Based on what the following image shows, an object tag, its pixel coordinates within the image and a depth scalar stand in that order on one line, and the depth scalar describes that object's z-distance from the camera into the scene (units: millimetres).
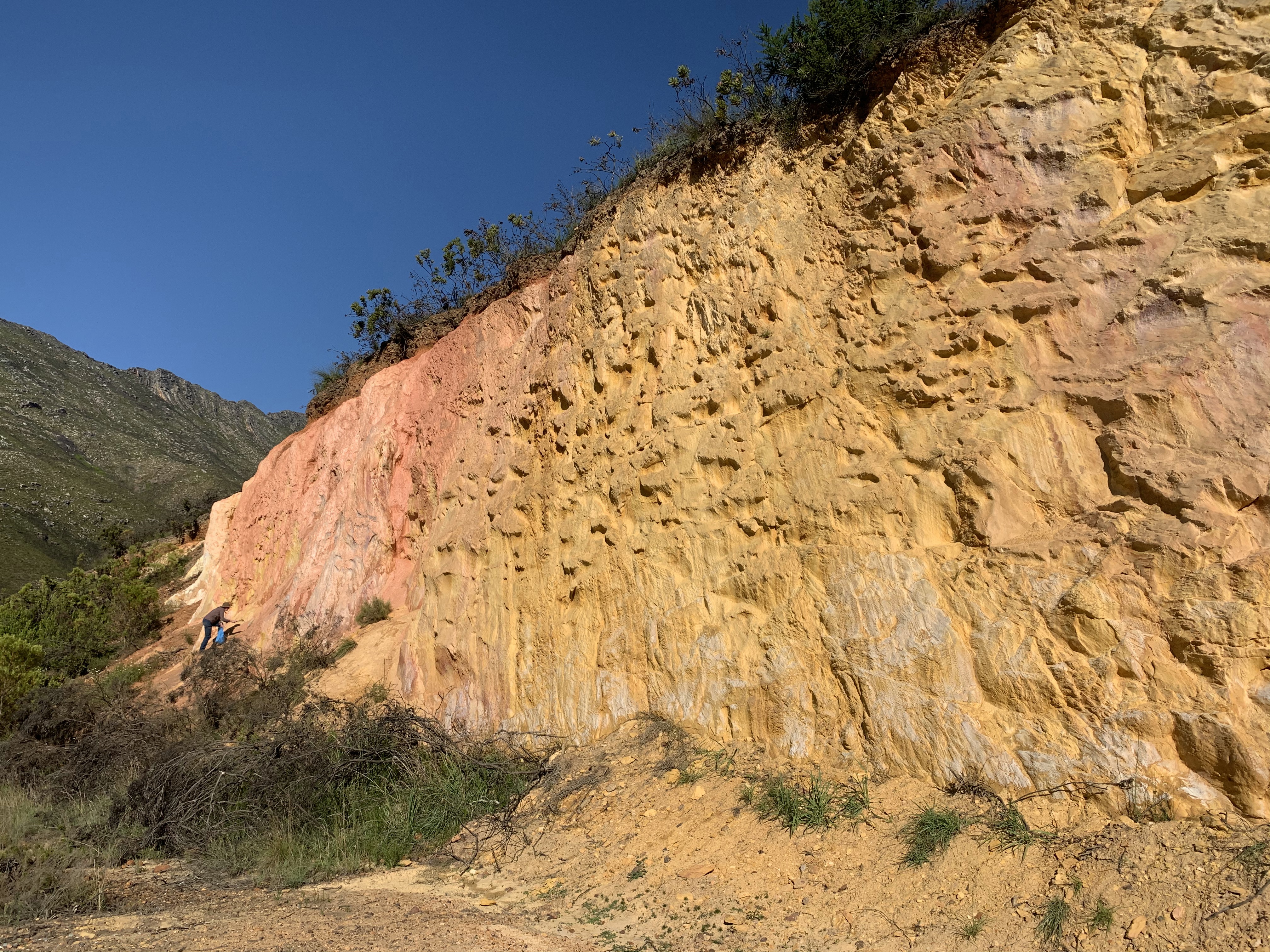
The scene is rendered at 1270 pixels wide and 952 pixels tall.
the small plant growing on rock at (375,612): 12578
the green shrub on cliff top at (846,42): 8320
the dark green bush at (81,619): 16062
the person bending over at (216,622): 14727
